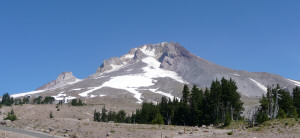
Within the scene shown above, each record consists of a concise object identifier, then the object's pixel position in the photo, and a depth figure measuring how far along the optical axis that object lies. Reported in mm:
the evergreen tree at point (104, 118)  115650
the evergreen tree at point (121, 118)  118750
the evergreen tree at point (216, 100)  71438
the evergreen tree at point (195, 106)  76500
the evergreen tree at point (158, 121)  75750
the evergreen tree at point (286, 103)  71062
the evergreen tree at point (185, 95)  85825
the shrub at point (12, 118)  72925
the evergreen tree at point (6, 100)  161925
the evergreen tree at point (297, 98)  76356
